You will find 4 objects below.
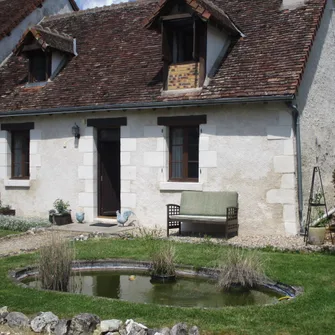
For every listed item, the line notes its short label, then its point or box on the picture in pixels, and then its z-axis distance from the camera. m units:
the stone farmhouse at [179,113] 11.66
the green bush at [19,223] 13.38
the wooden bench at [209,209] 11.50
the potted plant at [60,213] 13.94
